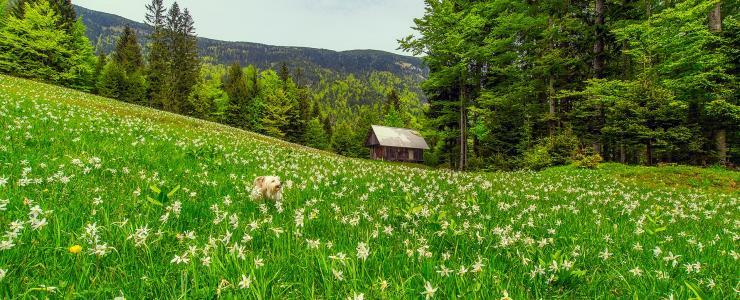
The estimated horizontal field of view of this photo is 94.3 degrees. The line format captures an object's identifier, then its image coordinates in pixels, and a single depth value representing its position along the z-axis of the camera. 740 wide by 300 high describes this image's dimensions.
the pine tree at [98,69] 75.44
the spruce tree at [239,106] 87.44
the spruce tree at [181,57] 80.00
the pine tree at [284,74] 92.75
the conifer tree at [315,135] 91.38
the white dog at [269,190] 5.20
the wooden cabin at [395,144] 74.38
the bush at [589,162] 25.02
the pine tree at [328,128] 107.00
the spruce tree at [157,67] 79.06
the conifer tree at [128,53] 82.19
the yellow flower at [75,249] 2.15
